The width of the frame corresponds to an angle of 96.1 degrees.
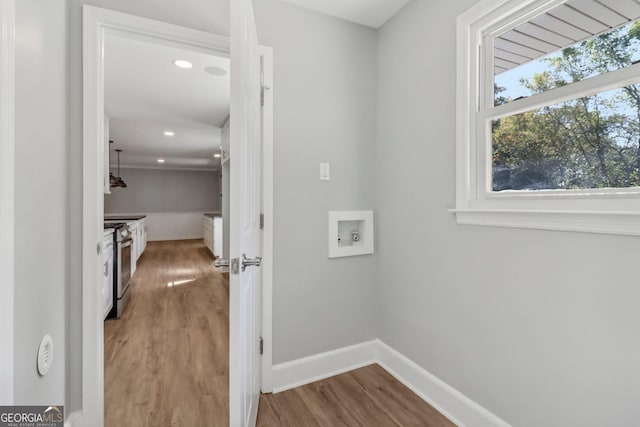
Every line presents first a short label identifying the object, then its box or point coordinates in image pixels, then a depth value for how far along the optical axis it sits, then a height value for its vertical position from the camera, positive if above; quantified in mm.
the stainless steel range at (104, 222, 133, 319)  2994 -578
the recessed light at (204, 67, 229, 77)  2840 +1451
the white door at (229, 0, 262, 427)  1029 -11
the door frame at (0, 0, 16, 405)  846 +63
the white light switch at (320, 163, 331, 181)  1946 +290
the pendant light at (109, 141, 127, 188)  6051 +707
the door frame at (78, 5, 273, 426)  1390 +123
